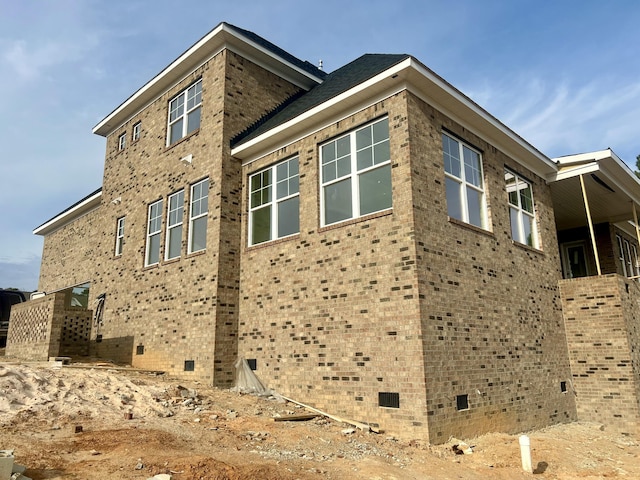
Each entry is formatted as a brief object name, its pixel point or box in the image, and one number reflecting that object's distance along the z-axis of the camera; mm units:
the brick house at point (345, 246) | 8820
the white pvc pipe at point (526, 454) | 7156
